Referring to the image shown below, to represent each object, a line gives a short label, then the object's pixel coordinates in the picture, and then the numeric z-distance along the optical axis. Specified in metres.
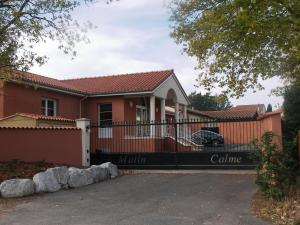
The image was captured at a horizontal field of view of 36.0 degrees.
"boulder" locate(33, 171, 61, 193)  13.59
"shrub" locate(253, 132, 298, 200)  11.30
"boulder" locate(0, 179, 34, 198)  12.80
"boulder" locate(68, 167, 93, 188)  14.77
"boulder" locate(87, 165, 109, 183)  15.95
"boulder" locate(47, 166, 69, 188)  14.30
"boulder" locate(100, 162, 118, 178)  17.11
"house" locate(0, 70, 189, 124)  23.00
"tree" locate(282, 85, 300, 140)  17.14
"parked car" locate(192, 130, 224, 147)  25.46
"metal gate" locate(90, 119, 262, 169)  17.95
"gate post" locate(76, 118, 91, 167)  18.98
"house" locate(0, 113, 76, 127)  19.52
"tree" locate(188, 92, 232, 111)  93.81
